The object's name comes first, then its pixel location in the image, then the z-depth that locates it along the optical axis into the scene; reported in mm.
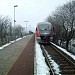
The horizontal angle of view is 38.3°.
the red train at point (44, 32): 15897
